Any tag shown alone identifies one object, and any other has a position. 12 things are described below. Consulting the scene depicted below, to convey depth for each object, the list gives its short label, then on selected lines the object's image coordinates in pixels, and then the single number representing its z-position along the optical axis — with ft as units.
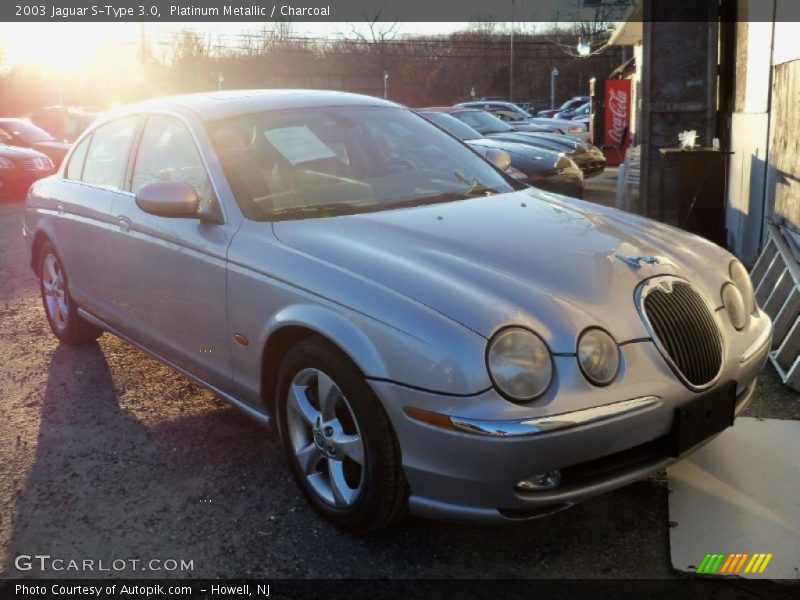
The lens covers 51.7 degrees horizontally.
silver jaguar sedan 8.56
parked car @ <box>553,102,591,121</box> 110.10
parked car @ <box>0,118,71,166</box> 55.11
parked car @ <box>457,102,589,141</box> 63.82
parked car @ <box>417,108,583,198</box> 34.17
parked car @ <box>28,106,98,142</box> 64.20
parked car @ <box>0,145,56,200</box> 48.44
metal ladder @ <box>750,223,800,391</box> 14.67
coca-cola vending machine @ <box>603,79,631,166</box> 57.36
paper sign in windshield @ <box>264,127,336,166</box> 12.68
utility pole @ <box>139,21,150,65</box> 134.00
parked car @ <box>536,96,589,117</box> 131.83
